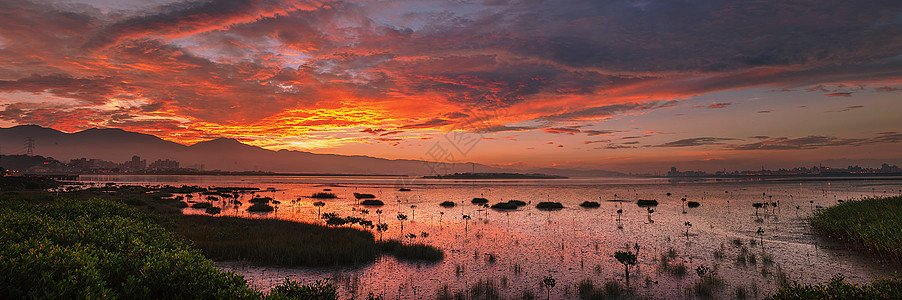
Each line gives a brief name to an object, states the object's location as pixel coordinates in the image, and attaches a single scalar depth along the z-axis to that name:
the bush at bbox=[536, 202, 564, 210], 54.03
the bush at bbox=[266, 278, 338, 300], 9.01
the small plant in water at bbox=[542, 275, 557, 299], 15.77
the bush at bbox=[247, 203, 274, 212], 48.28
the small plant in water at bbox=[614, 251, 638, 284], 18.86
